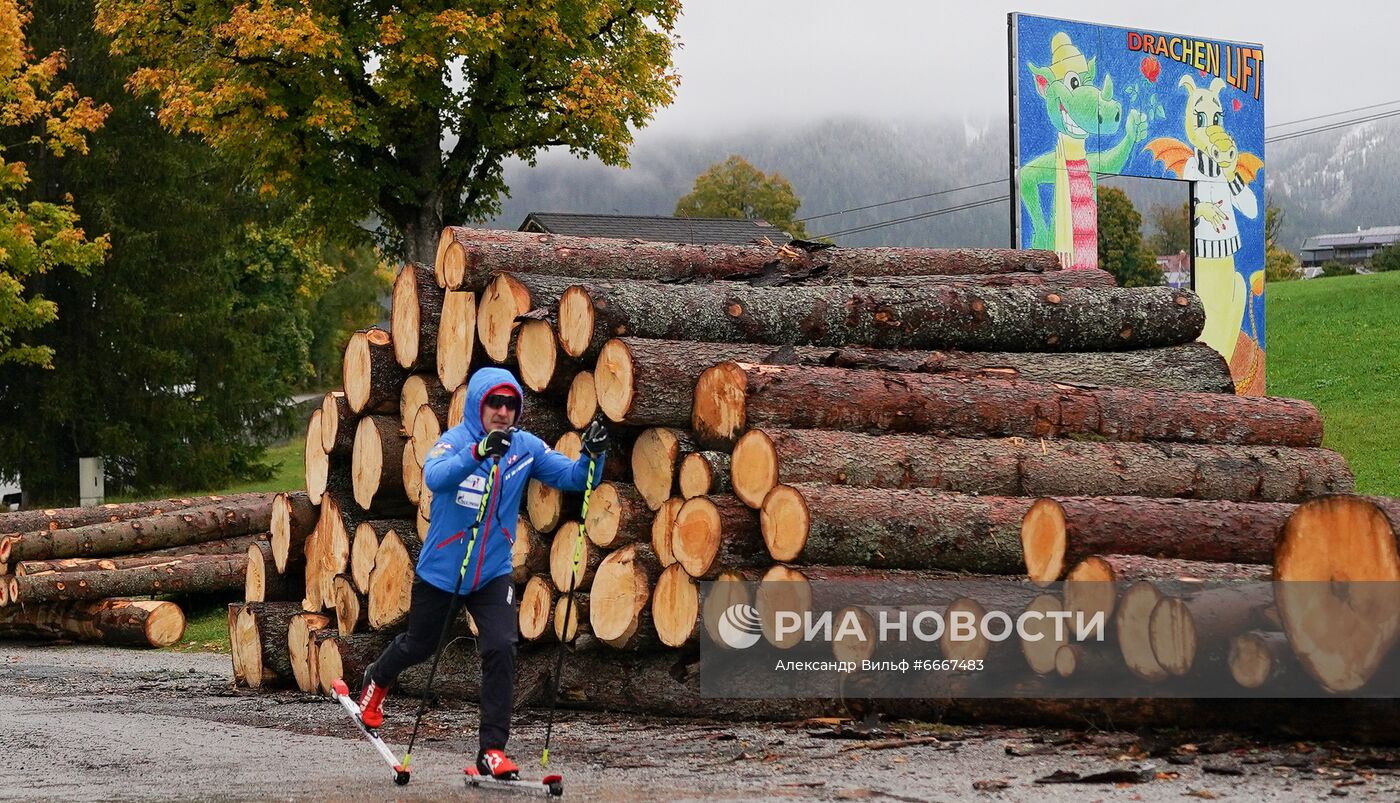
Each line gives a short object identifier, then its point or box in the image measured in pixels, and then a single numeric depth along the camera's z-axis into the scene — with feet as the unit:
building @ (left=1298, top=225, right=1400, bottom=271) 606.55
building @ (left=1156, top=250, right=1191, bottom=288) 314.30
